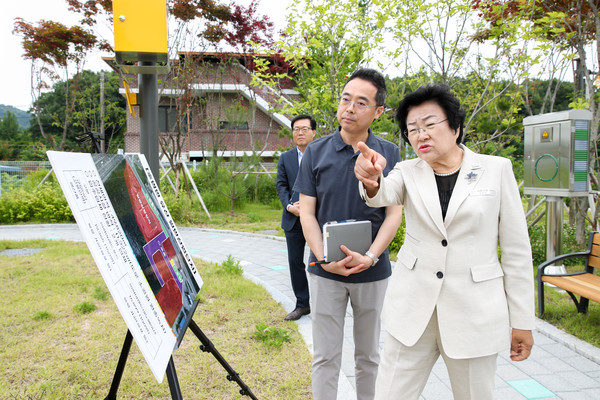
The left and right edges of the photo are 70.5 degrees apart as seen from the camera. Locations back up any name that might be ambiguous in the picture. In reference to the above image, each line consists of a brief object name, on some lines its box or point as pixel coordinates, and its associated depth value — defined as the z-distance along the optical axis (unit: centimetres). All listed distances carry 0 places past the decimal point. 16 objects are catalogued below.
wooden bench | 374
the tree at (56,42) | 1189
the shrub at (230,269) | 552
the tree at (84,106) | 1736
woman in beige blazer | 165
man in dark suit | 410
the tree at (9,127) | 2928
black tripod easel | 203
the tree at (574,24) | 556
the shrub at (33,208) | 1038
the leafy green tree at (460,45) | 575
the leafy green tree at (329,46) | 624
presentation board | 139
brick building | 1198
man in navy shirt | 219
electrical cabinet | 500
